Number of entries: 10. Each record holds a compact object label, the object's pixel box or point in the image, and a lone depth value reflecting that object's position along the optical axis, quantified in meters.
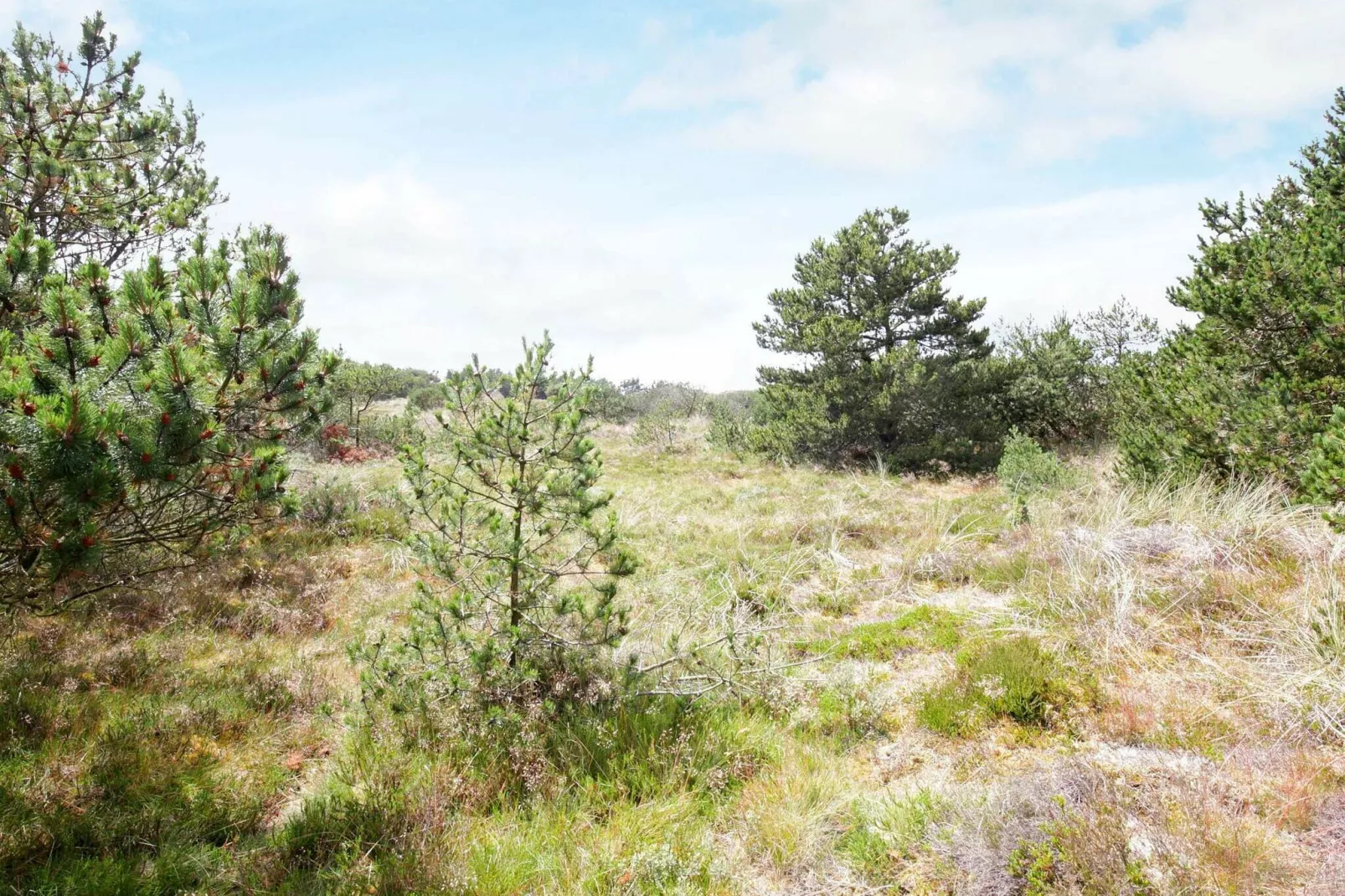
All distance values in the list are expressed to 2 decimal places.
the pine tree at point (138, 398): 2.49
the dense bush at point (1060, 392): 18.08
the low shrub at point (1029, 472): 10.05
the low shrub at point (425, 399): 28.94
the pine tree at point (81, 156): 4.40
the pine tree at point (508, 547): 3.58
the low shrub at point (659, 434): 21.64
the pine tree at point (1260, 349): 6.49
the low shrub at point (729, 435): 19.52
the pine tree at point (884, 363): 16.09
